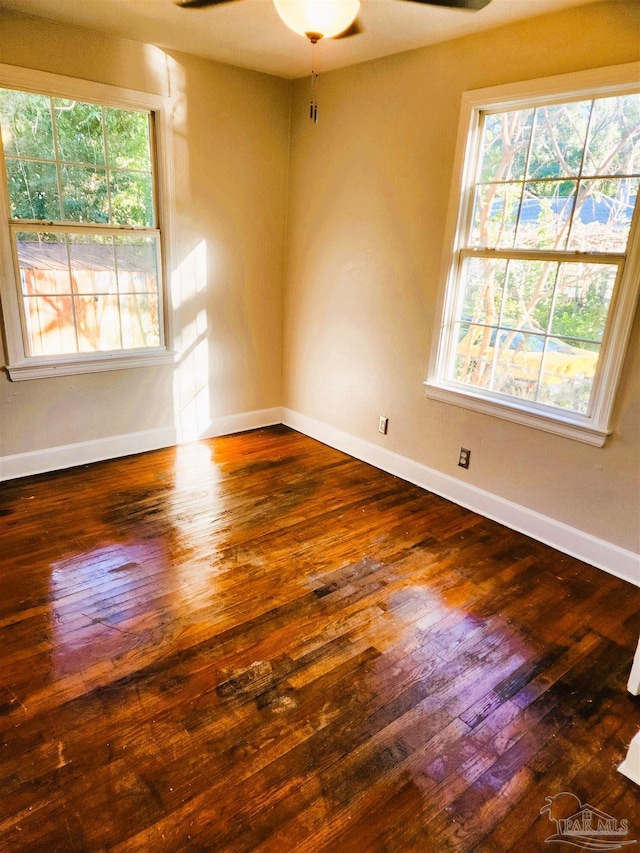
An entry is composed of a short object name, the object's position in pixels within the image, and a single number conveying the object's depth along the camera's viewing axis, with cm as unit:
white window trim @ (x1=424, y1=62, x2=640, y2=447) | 242
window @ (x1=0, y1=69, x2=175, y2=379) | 307
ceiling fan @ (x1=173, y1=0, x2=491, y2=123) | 184
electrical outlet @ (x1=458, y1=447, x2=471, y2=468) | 327
